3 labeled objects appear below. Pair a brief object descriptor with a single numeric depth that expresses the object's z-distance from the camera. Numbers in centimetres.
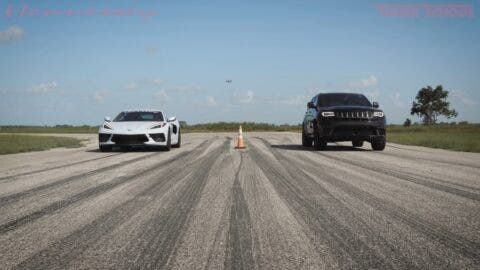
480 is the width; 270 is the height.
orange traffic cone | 1485
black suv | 1355
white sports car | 1382
